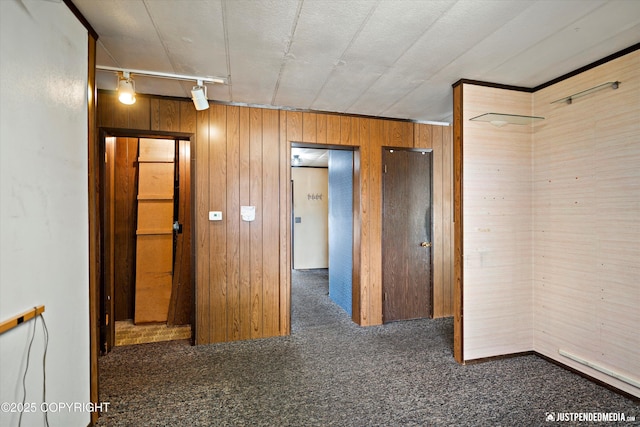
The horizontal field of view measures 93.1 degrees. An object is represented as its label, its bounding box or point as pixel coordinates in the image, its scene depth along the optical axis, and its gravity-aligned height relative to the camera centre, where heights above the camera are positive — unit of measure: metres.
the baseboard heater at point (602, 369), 2.12 -1.19
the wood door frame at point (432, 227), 3.88 -0.19
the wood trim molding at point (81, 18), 1.65 +1.14
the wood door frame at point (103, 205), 2.78 +0.08
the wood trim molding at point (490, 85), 2.68 +1.16
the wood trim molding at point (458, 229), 2.68 -0.15
